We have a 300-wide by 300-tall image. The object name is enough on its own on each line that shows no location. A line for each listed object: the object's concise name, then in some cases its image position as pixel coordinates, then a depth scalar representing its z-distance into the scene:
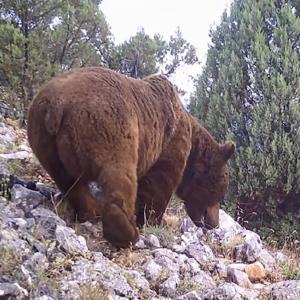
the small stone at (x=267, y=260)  6.16
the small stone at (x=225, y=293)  4.78
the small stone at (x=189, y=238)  6.43
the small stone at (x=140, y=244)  5.88
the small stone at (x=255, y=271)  5.85
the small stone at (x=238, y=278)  5.55
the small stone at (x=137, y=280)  4.95
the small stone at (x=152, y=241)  6.12
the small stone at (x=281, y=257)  6.58
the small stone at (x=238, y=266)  5.78
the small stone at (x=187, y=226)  7.23
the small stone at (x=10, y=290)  3.96
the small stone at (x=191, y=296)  4.69
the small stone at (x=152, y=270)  5.21
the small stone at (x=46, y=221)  5.18
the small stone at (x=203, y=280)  5.28
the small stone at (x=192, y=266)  5.54
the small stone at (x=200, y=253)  5.98
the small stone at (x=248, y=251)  6.37
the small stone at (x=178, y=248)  6.05
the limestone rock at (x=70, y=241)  5.02
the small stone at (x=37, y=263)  4.45
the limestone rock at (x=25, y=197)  5.80
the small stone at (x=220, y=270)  5.73
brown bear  5.47
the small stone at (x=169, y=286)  4.98
